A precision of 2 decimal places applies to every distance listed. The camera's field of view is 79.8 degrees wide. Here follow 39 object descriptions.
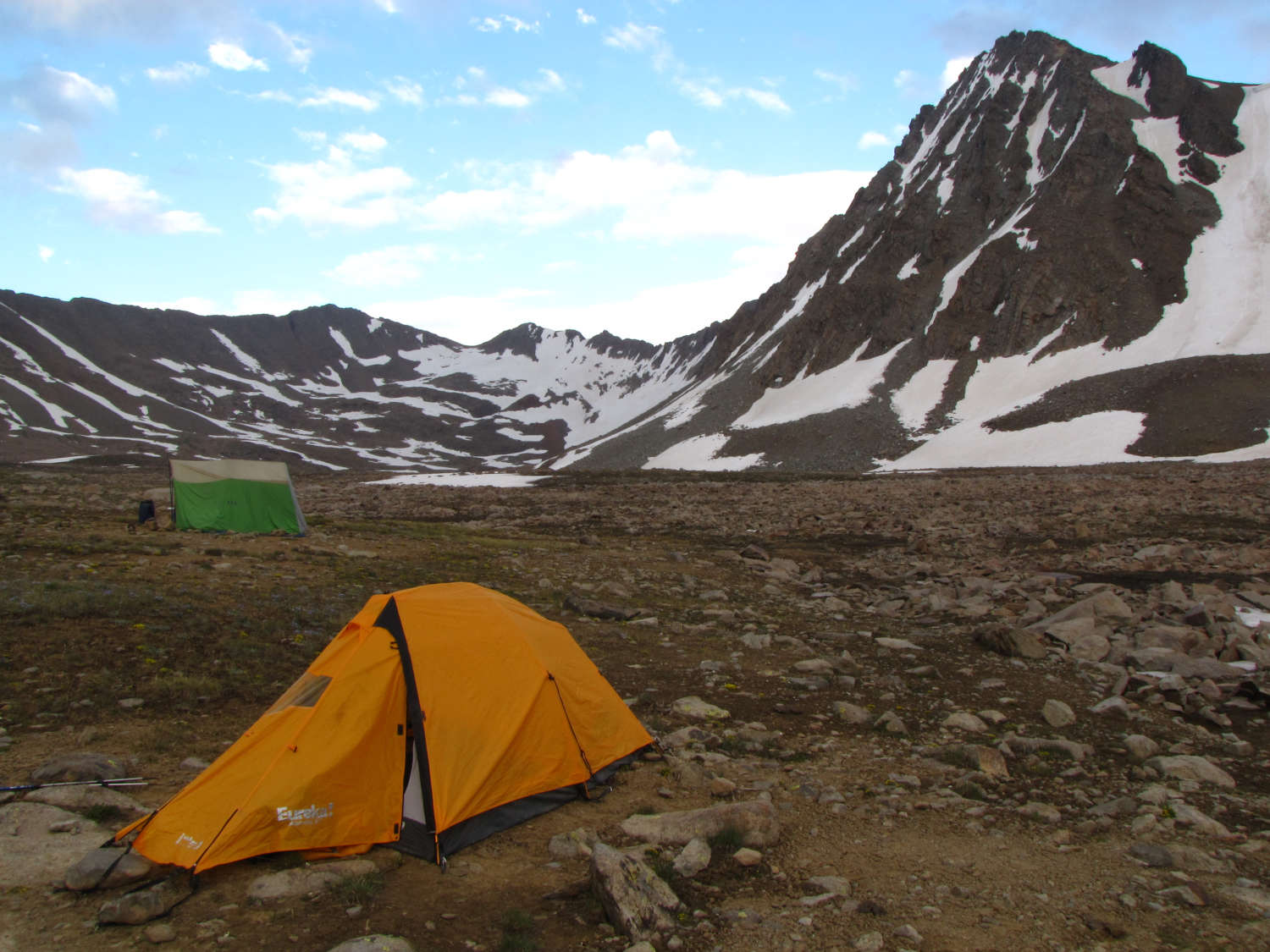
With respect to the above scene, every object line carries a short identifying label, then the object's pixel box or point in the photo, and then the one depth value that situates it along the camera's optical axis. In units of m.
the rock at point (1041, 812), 6.02
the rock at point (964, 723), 8.02
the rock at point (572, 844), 5.67
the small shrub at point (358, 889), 4.97
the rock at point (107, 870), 4.80
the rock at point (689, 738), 7.74
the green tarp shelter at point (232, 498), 21.98
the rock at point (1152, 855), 5.26
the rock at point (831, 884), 5.05
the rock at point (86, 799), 5.83
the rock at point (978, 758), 6.85
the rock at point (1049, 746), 7.21
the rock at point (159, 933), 4.42
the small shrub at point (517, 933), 4.44
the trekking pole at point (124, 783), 6.04
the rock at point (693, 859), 5.30
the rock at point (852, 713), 8.37
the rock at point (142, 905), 4.53
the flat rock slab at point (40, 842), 4.95
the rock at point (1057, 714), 8.05
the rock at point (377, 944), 4.25
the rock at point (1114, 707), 8.20
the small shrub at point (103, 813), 5.74
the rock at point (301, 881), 4.97
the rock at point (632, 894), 4.63
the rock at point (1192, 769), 6.54
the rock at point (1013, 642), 10.38
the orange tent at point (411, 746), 5.46
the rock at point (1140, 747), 7.13
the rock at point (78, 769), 6.18
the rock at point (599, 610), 13.05
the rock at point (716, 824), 5.73
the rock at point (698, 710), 8.53
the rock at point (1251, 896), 4.64
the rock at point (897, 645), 11.08
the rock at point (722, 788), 6.66
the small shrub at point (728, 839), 5.64
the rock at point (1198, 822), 5.68
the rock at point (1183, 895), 4.71
